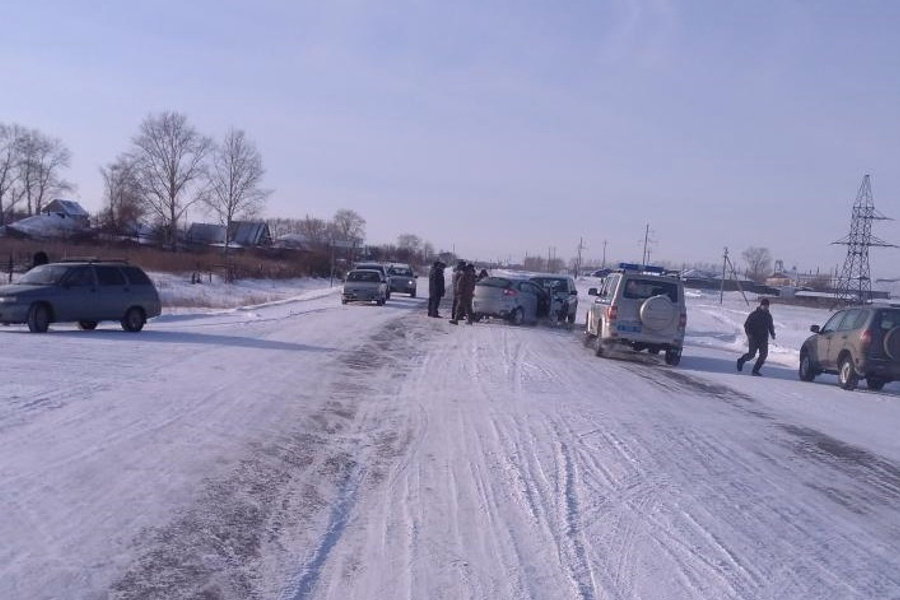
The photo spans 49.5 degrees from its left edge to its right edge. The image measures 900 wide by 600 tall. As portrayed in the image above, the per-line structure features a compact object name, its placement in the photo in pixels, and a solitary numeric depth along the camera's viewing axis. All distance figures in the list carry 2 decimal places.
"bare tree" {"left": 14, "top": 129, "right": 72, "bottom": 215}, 114.44
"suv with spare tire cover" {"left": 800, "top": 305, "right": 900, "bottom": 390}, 19.19
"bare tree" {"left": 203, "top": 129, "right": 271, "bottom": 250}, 102.50
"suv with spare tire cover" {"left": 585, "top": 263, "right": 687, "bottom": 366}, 22.23
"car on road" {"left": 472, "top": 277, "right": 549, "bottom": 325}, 32.22
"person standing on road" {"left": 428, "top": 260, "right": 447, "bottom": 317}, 31.81
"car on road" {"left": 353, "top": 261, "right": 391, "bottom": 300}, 45.19
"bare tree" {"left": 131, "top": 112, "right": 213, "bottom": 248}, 96.94
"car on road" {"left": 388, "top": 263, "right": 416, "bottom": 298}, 54.25
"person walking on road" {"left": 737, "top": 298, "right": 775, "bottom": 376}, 22.00
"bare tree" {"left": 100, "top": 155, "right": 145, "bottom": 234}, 92.94
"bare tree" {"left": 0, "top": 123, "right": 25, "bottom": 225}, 112.12
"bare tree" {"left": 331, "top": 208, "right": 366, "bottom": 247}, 162.06
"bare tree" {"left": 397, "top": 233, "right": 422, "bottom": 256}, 185.84
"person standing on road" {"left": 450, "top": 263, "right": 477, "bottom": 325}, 30.86
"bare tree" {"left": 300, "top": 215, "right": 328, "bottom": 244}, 140.88
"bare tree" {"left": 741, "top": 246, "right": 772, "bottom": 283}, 166.91
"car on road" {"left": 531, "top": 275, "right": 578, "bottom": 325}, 34.88
